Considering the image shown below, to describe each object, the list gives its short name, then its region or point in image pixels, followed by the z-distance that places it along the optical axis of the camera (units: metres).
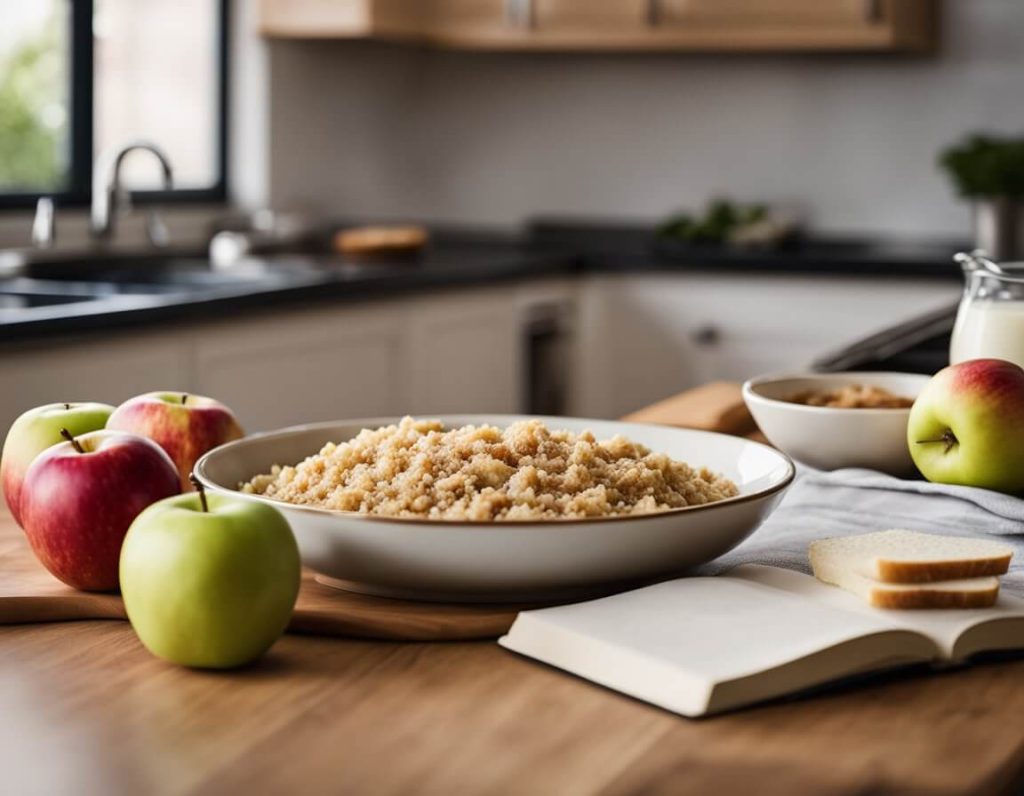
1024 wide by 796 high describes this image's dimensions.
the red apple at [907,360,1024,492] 1.19
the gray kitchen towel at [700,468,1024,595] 1.12
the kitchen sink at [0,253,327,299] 2.89
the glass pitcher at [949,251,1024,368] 1.37
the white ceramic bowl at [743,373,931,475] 1.34
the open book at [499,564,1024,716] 0.82
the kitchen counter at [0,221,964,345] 2.46
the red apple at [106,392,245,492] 1.19
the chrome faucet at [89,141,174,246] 3.15
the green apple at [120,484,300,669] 0.85
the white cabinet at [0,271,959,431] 2.71
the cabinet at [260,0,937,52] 3.73
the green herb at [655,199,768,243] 3.87
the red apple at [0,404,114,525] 1.13
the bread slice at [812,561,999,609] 0.93
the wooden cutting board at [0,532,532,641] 0.95
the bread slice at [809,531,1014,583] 0.94
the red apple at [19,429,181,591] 1.00
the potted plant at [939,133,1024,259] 3.62
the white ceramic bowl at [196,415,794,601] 0.93
